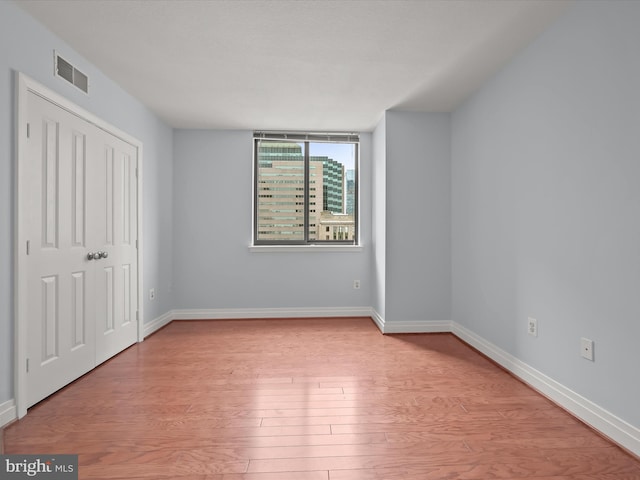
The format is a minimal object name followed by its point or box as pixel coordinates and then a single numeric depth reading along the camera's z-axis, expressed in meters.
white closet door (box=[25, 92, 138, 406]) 2.29
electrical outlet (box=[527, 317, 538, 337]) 2.54
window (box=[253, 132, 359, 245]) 4.86
